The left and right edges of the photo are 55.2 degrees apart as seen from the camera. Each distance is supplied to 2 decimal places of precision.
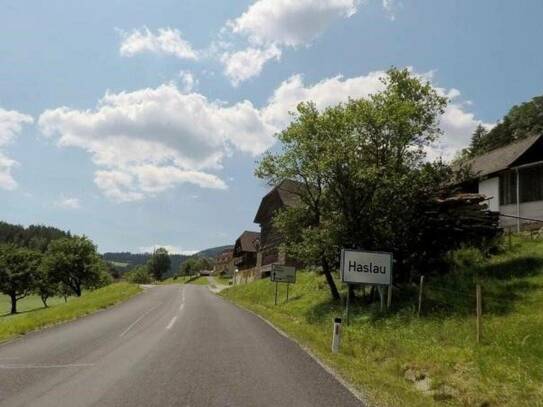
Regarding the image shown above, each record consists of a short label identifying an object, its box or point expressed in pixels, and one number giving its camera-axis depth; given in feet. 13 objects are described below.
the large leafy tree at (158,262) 552.00
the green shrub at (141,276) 482.16
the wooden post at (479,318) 45.17
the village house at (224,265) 400.06
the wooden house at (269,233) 195.00
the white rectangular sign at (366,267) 72.74
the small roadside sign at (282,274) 116.98
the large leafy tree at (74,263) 279.28
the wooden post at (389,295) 73.80
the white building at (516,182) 101.24
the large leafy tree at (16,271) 287.48
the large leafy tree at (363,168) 86.07
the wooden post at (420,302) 62.26
